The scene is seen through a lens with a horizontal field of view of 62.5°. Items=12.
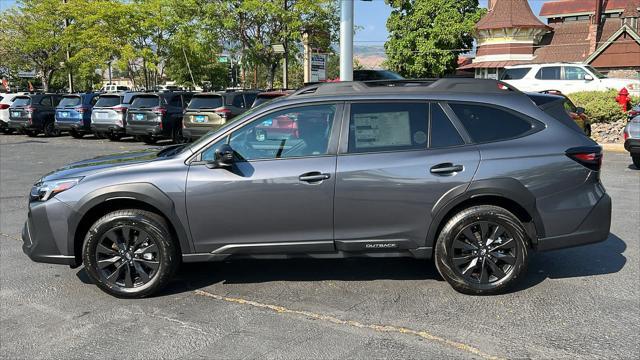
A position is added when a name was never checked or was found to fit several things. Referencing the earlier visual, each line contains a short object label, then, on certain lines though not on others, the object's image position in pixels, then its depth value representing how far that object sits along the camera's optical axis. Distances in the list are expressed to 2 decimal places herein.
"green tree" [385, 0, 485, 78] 39.50
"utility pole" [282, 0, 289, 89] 23.84
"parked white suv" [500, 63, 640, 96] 19.70
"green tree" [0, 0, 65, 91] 31.58
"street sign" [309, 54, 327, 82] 15.36
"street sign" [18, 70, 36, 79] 50.21
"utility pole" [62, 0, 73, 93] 31.45
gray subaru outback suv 4.25
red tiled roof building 34.78
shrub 15.49
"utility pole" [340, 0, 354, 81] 10.36
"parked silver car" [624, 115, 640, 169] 9.81
